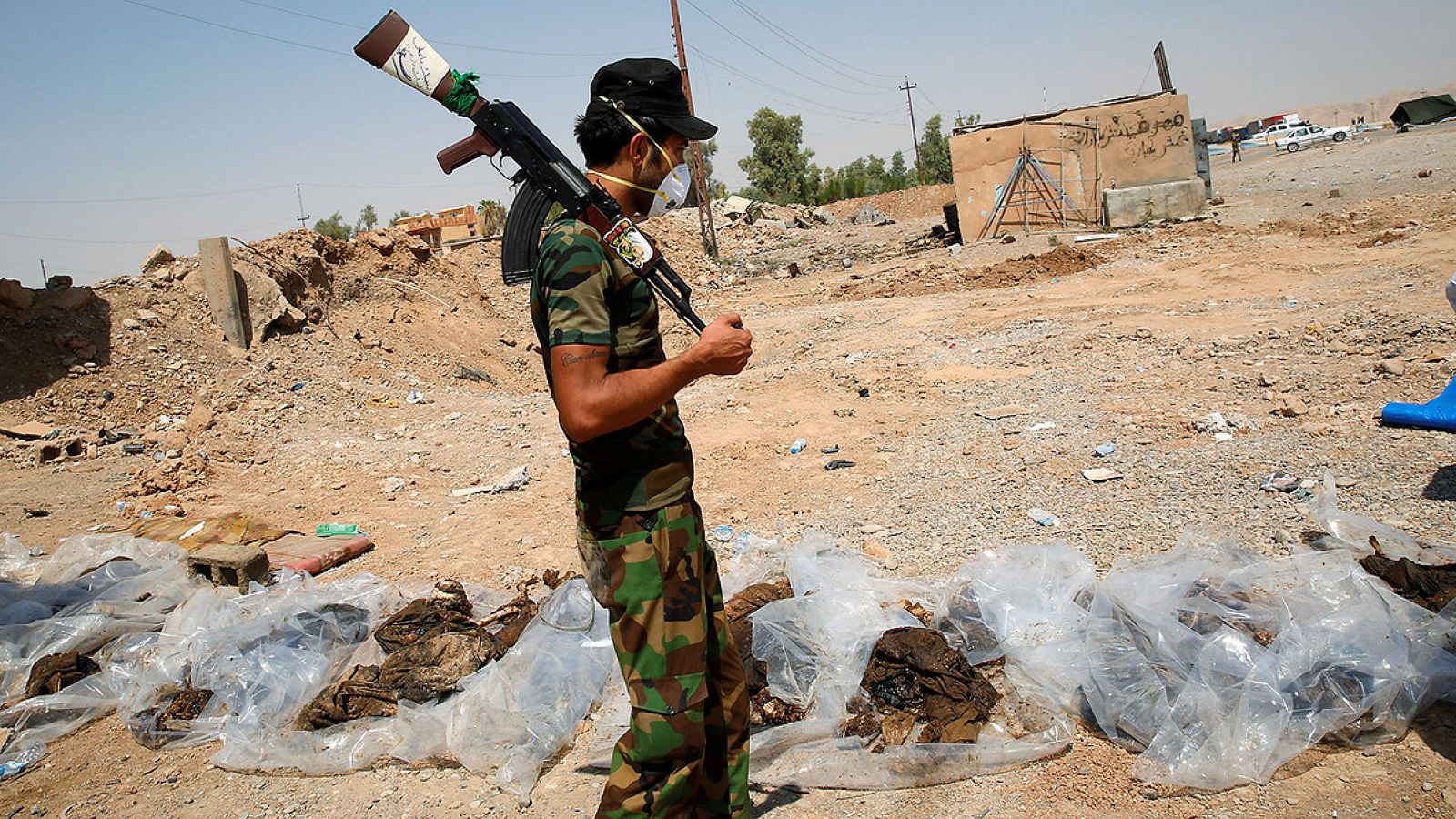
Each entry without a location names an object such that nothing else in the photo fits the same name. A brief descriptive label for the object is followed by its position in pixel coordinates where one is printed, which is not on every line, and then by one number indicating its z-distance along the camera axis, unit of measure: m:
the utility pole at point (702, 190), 18.17
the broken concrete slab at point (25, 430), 7.17
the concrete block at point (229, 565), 4.16
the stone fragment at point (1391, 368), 5.10
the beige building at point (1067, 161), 16.80
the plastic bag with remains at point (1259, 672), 2.32
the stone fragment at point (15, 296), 7.88
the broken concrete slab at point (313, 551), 4.69
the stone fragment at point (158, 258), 9.57
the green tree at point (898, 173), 41.38
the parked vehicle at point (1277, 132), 43.62
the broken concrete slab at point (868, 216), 27.67
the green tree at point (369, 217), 45.58
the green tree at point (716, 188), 41.20
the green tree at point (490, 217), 26.86
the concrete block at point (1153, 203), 15.38
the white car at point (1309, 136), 36.00
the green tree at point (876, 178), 40.41
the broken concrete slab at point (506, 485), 5.85
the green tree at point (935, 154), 45.62
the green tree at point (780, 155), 43.56
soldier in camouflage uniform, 1.74
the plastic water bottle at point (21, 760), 2.99
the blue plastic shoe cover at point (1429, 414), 4.06
